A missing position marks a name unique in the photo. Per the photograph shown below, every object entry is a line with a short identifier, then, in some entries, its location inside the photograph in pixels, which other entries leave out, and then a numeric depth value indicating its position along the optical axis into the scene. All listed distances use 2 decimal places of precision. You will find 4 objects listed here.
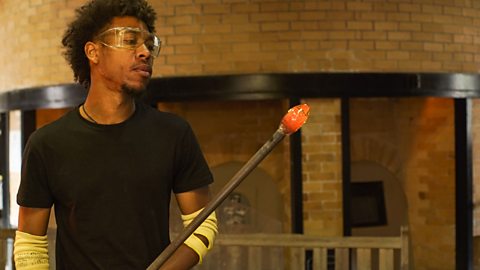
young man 1.86
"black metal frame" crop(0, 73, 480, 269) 4.88
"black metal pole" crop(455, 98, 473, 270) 5.41
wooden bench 3.77
